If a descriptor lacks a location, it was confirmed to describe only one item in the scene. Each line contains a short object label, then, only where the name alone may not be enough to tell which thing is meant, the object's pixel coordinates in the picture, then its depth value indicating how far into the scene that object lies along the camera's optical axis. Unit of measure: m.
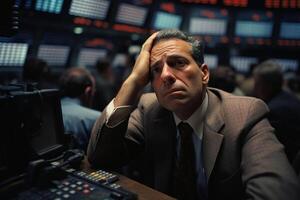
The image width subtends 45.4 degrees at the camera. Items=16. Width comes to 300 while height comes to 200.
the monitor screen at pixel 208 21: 4.50
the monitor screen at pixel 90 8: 3.37
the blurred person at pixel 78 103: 2.41
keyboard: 1.13
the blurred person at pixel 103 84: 4.22
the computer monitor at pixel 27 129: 1.24
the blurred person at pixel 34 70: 3.00
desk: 1.22
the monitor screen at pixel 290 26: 4.22
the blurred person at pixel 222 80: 3.08
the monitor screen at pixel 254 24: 4.34
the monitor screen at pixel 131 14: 3.94
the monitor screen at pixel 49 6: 3.10
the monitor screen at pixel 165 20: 4.37
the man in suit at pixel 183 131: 1.51
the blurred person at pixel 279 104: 2.74
